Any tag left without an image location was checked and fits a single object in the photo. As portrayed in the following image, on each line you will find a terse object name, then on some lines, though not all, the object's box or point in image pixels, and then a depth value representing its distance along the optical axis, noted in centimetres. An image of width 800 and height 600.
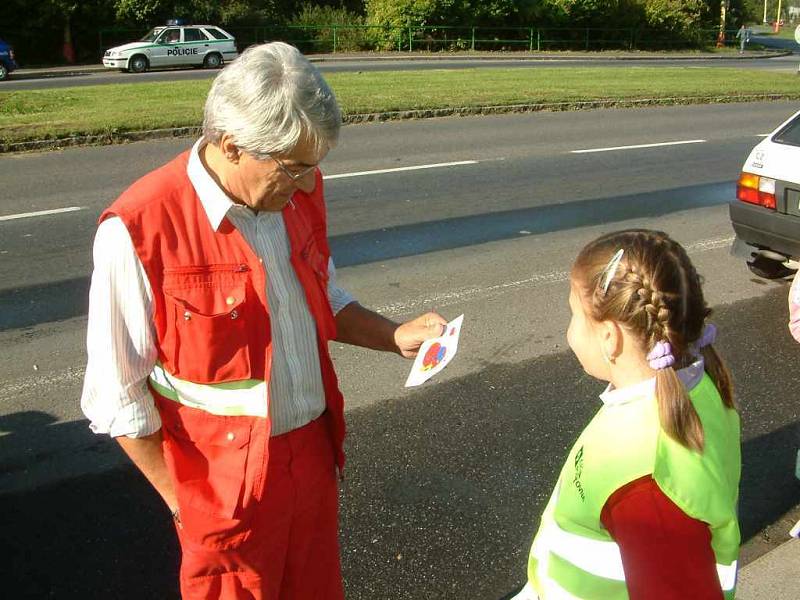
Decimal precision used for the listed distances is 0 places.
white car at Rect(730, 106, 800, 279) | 666
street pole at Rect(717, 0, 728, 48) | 5006
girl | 167
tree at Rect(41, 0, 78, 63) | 3312
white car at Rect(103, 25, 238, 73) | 2836
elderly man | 202
